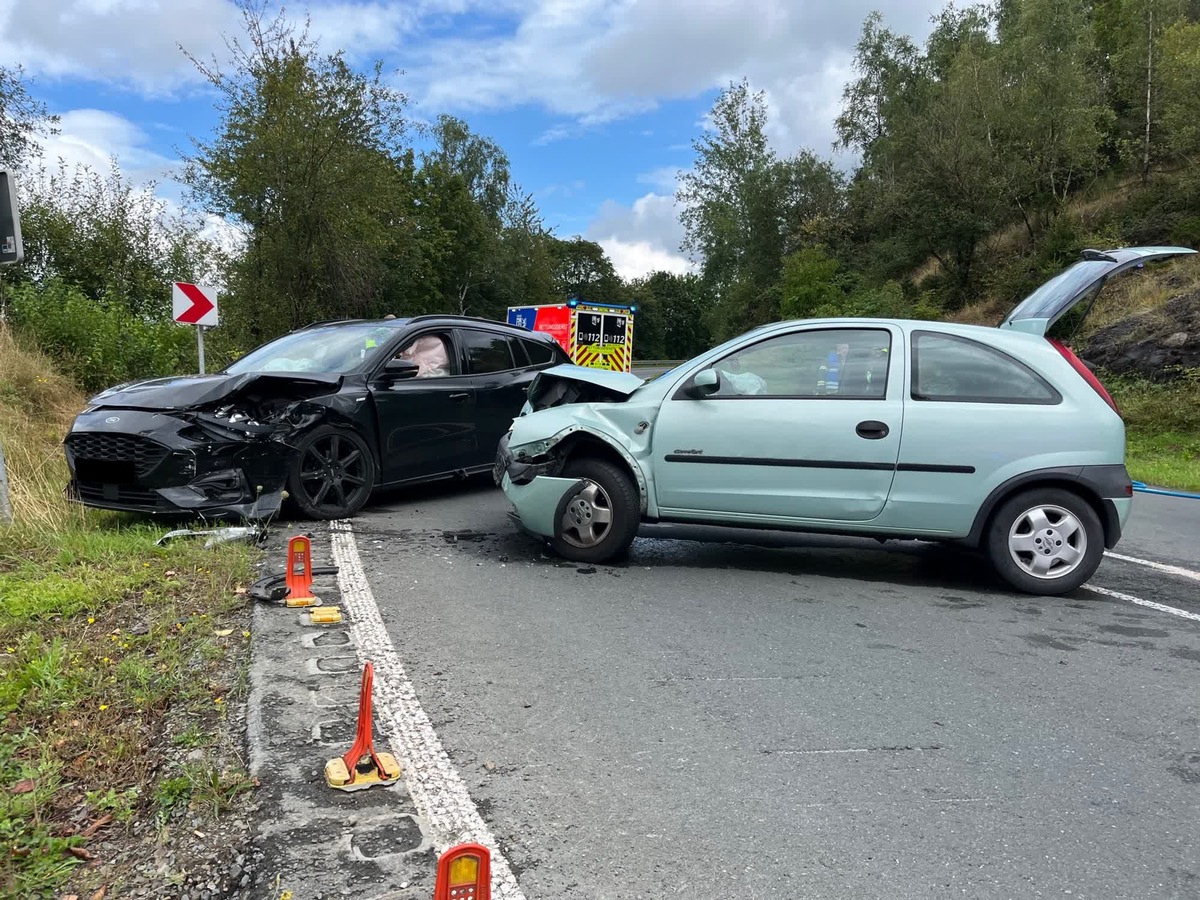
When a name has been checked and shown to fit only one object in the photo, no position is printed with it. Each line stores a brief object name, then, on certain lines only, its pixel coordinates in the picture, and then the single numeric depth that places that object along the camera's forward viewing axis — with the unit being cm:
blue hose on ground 987
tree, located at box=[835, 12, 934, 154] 4278
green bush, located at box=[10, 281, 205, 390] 1227
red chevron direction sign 1028
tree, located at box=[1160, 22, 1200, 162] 2191
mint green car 508
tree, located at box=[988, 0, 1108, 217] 2719
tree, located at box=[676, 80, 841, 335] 4325
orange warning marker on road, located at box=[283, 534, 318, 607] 455
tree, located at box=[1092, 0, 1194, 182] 2745
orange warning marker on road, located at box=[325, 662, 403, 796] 263
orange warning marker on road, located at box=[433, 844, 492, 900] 177
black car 561
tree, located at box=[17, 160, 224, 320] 1744
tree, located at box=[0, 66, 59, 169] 1791
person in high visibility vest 536
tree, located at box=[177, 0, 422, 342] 1662
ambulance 2020
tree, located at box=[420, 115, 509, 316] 5138
